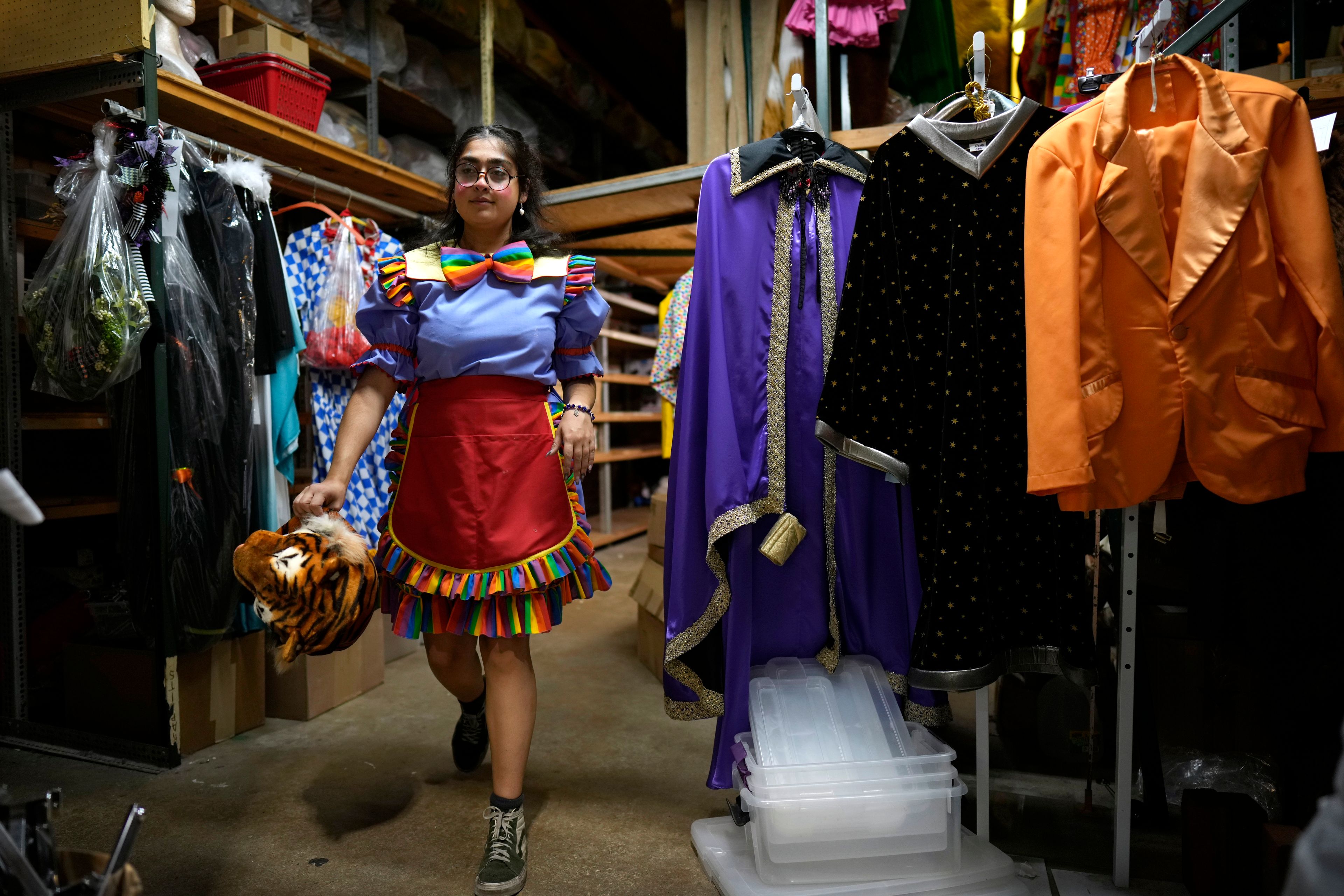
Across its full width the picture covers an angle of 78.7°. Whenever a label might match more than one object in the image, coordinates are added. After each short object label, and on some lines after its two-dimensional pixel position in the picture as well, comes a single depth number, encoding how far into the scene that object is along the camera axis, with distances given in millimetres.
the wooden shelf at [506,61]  3824
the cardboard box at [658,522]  3131
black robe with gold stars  1594
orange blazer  1369
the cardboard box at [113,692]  2379
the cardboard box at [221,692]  2342
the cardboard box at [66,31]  2146
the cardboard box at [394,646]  3293
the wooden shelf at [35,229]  2391
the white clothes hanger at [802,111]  1768
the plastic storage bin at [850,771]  1527
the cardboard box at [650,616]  3043
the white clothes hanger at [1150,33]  1495
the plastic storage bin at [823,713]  1610
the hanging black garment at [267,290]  2527
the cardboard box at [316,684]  2623
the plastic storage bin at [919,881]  1523
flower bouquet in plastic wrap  2059
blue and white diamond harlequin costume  2939
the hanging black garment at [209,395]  2271
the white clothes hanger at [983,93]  1637
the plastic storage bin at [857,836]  1519
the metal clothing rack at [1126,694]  1561
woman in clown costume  1749
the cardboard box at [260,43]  2719
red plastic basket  2703
